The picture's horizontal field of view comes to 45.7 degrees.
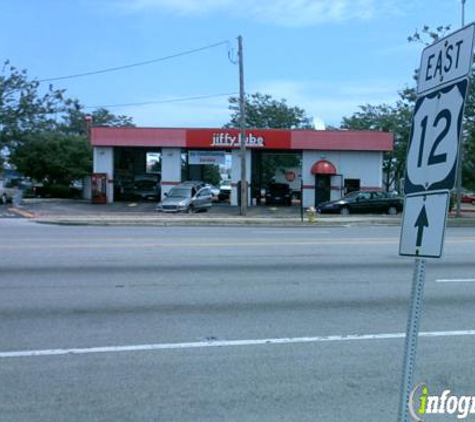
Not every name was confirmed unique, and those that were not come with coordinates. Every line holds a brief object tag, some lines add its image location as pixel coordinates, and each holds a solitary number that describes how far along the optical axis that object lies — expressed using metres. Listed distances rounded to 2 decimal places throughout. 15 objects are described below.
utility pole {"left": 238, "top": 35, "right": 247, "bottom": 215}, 29.20
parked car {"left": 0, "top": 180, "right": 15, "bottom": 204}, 37.94
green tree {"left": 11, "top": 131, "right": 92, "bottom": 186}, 46.50
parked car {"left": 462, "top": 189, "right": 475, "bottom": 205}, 55.94
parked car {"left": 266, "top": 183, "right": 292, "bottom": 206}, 39.56
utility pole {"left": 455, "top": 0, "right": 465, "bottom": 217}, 27.84
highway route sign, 2.97
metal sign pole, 3.14
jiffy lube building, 38.19
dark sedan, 31.84
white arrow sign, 3.05
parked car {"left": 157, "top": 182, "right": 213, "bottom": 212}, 30.59
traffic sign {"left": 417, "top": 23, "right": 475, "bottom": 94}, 2.98
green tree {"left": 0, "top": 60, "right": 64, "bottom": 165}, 44.72
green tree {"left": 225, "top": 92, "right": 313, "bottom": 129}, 64.31
